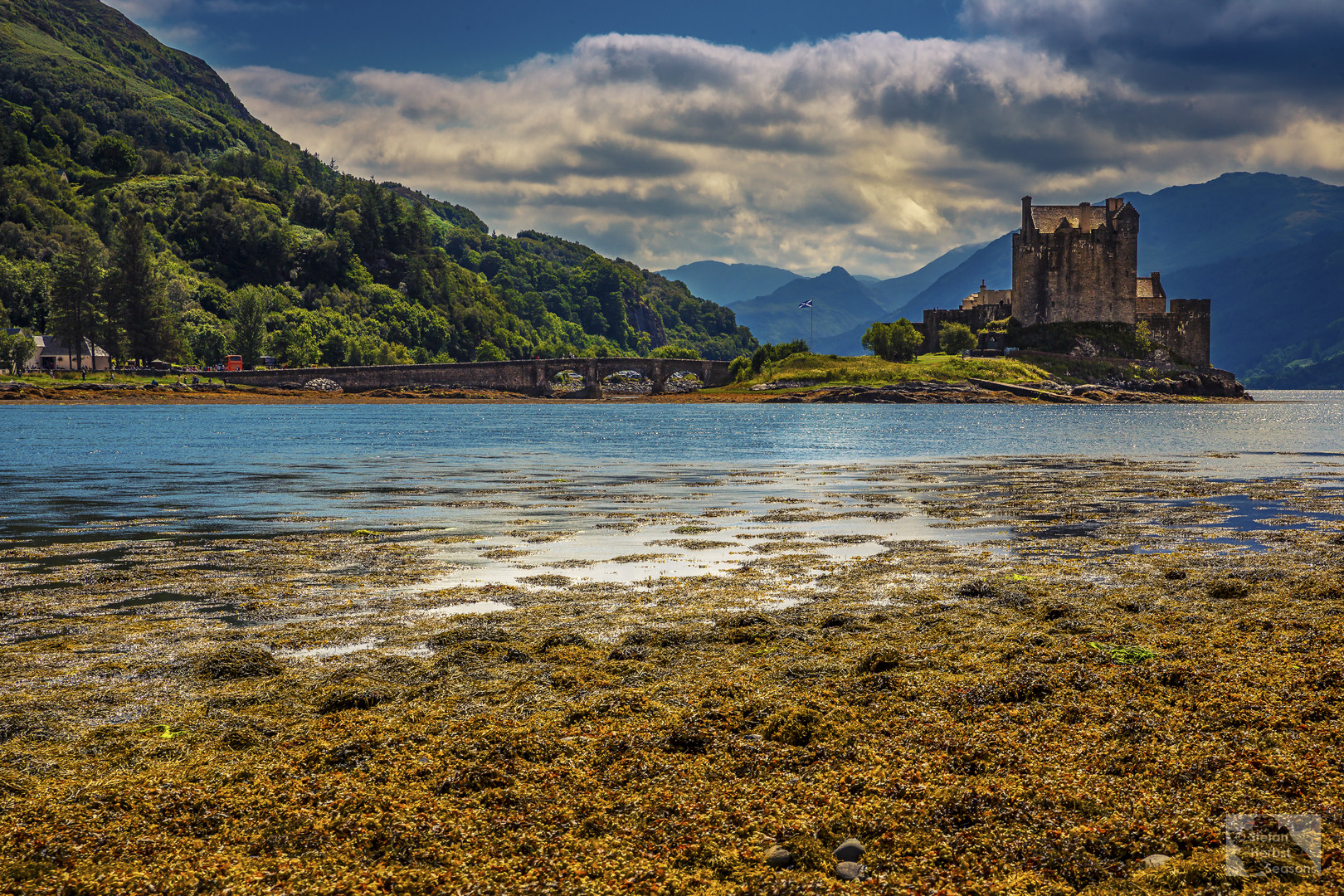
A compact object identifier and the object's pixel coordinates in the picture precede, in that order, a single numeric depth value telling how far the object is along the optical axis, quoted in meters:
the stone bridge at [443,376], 157.75
